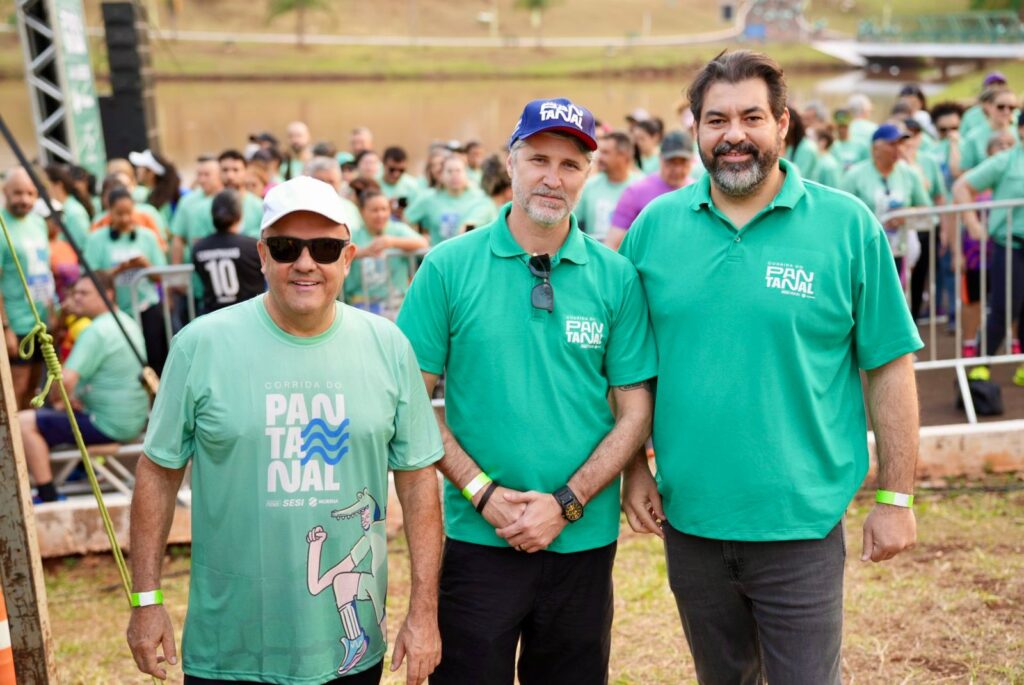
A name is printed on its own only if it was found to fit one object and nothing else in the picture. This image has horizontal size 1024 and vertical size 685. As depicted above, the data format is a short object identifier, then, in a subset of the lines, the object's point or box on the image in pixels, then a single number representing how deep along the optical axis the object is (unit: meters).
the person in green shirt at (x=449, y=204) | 9.70
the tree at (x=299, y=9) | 85.54
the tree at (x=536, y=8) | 97.31
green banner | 13.08
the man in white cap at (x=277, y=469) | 2.84
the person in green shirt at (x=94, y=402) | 6.80
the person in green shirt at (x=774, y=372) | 3.12
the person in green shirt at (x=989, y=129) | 10.21
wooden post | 2.82
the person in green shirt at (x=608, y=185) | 8.97
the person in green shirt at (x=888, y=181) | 8.89
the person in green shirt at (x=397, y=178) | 11.88
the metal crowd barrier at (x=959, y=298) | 7.13
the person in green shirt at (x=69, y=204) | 10.25
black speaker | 13.94
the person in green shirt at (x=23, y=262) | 8.61
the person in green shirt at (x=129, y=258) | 8.73
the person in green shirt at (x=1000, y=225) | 7.94
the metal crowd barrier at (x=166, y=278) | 7.32
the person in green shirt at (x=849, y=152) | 12.40
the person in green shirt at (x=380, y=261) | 7.70
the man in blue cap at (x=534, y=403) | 3.19
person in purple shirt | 6.78
